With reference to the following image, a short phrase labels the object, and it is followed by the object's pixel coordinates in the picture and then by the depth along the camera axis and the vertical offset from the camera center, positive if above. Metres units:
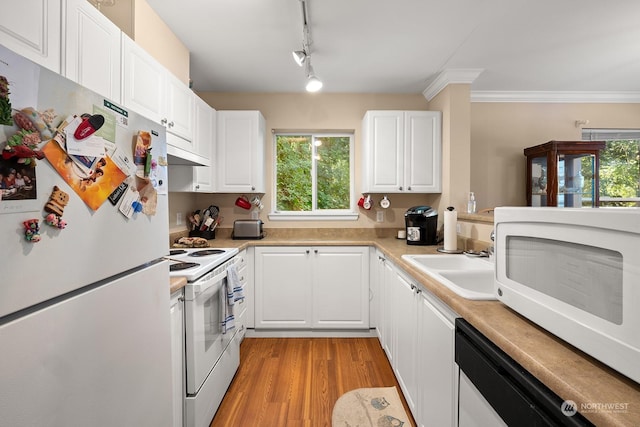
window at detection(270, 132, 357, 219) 3.34 +0.47
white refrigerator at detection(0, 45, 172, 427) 0.53 -0.16
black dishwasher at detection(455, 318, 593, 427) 0.59 -0.43
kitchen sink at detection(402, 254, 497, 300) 1.16 -0.33
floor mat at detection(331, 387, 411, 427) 1.68 -1.24
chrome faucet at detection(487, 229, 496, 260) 1.91 -0.26
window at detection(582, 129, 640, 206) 3.21 +0.54
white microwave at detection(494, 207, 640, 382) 0.53 -0.15
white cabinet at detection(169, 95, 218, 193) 2.42 +0.44
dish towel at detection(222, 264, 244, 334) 1.80 -0.56
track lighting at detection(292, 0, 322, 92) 1.81 +1.23
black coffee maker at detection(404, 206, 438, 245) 2.58 -0.12
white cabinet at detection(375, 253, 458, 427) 1.13 -0.70
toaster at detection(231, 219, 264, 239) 2.93 -0.16
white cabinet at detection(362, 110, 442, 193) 2.87 +0.64
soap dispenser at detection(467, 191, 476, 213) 2.51 +0.08
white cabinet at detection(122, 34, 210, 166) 1.48 +0.72
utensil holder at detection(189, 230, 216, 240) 2.90 -0.21
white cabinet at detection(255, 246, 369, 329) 2.74 -0.72
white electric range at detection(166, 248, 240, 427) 1.44 -0.67
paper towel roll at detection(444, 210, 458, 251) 2.23 -0.15
